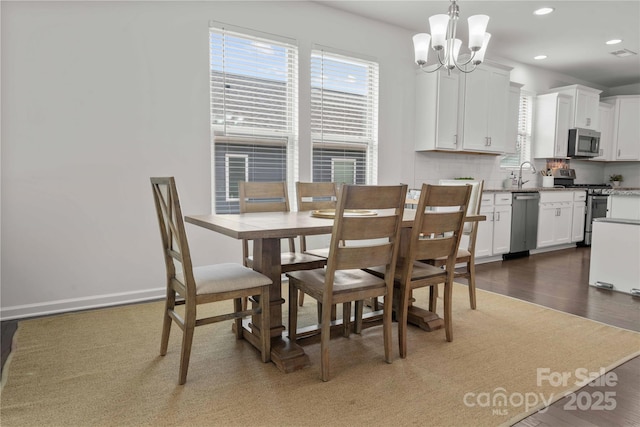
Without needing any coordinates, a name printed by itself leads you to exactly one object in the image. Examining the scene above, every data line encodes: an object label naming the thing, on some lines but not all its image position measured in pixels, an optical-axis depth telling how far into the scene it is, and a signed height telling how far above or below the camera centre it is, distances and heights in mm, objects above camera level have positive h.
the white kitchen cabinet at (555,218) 5684 -475
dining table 2027 -360
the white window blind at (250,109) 3625 +647
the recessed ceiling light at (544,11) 4145 +1778
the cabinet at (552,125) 6227 +916
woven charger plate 2516 -207
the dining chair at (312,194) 3322 -113
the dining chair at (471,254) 3070 -547
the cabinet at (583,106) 6320 +1254
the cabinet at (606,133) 6977 +906
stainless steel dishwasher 5293 -510
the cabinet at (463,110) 4715 +875
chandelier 2756 +1016
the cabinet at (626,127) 6980 +1012
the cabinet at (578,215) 6191 -457
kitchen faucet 5941 +88
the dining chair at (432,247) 2275 -377
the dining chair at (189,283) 1941 -524
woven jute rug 1755 -997
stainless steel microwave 6328 +667
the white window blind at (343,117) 4160 +675
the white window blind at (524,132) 6297 +801
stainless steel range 6406 -321
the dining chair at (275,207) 2721 -211
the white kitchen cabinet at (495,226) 4918 -525
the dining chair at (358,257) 1947 -385
